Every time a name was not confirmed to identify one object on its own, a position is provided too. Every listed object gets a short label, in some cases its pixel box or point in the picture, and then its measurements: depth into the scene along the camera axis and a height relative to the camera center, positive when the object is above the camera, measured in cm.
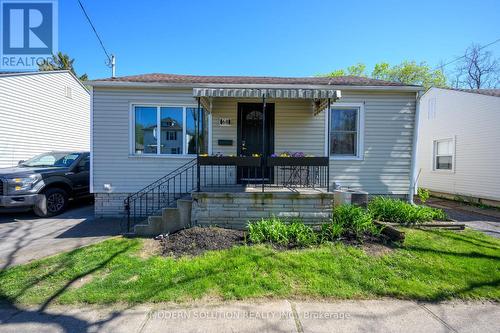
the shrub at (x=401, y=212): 604 -112
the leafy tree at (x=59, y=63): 2541 +1018
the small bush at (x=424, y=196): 757 -89
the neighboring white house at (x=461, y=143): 936 +92
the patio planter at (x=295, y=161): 568 +4
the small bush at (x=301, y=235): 480 -135
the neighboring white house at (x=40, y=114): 983 +193
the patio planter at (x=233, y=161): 562 +3
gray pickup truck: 686 -64
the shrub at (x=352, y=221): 521 -117
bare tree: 2466 +868
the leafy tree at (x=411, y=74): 2734 +960
